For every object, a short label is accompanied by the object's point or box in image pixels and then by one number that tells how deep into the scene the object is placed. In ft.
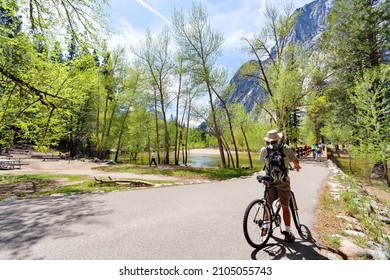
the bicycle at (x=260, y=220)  12.71
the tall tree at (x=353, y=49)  55.11
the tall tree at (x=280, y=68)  67.72
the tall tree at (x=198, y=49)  68.23
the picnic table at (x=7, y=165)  67.00
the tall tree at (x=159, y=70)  83.35
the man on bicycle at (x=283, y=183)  13.70
